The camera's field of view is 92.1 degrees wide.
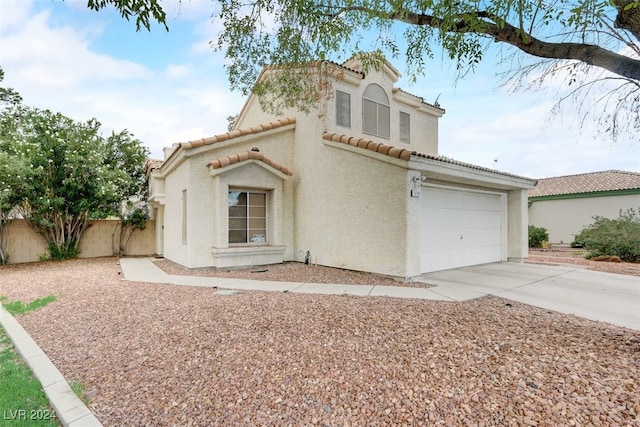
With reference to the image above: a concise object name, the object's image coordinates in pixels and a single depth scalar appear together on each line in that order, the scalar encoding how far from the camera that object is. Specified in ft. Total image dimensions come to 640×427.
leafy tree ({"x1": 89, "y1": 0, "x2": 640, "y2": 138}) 12.97
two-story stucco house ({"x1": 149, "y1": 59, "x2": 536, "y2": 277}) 28.12
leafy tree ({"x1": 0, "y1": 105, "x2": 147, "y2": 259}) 37.50
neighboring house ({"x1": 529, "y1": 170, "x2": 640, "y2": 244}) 68.03
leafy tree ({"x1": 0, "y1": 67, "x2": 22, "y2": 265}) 34.35
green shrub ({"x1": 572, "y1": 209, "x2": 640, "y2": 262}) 44.93
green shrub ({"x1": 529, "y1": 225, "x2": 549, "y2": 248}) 69.51
